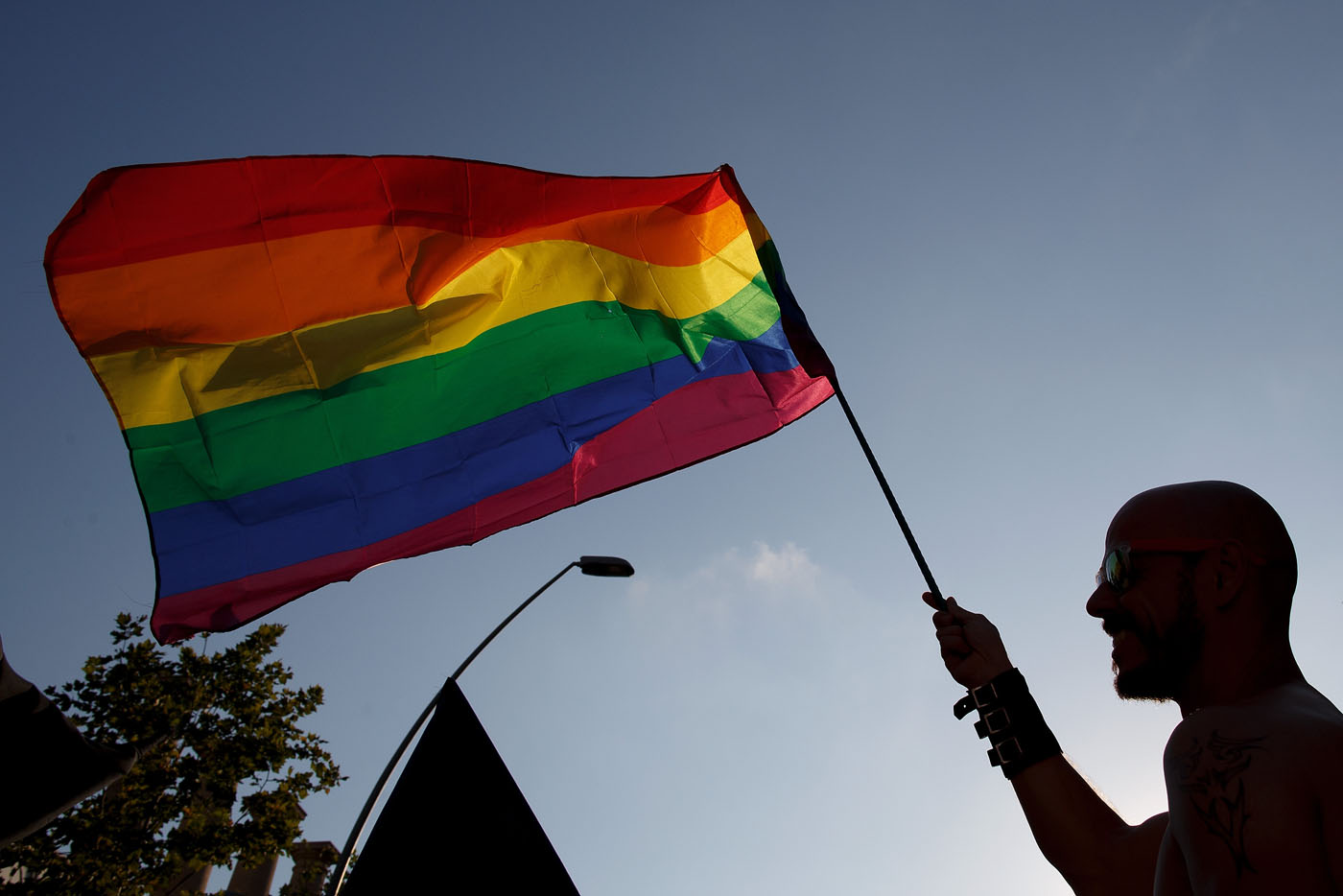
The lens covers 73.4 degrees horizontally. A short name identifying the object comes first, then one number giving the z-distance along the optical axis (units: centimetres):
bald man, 170
